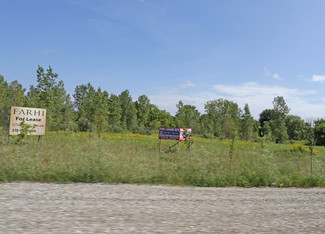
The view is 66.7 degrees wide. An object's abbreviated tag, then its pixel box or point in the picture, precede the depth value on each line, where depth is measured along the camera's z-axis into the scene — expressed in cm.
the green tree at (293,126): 7669
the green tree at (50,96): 4802
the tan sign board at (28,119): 1645
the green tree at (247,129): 5534
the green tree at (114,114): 6175
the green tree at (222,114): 5393
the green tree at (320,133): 4756
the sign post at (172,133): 1901
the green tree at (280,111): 6812
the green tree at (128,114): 6716
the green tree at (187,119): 6481
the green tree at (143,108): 7644
